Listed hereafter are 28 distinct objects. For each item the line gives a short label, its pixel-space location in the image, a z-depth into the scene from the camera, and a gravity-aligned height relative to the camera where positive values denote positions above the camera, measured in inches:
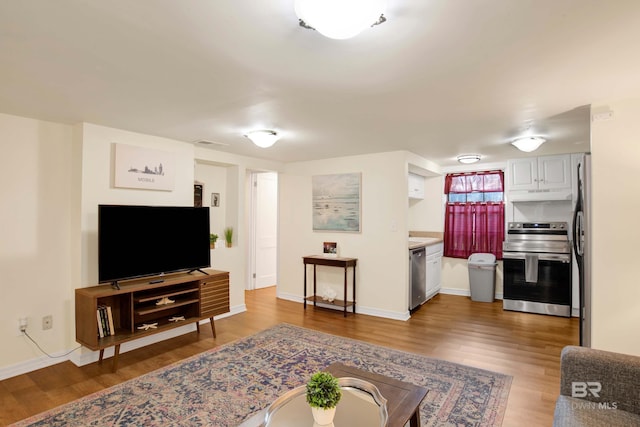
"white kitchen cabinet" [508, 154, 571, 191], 186.2 +24.6
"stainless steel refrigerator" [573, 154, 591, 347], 104.6 -8.6
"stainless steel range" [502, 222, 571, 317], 184.5 -30.8
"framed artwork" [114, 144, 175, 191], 134.8 +19.9
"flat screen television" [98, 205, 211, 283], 122.3 -10.6
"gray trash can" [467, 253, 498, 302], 213.3 -40.2
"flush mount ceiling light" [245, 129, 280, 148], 135.3 +32.2
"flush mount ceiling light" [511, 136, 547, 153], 143.1 +31.7
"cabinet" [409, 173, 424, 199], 213.9 +19.6
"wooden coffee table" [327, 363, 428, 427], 64.2 -38.9
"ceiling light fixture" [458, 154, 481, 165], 192.1 +33.7
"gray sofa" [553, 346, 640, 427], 60.7 -34.7
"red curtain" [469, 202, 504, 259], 217.0 -8.4
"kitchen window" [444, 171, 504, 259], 218.1 +0.9
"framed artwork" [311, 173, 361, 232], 195.3 +7.9
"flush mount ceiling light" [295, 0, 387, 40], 50.0 +30.9
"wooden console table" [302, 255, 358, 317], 185.8 -29.7
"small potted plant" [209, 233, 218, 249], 180.9 -13.9
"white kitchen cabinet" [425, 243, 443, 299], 214.7 -37.2
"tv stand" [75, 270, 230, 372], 117.9 -37.6
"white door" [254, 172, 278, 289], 249.1 -11.3
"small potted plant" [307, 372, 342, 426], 61.0 -33.6
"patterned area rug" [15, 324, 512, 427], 89.8 -54.7
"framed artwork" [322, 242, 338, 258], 201.5 -21.0
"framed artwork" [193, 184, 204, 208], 186.4 +11.6
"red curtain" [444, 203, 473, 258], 228.4 -9.9
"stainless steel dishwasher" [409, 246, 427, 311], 183.8 -35.6
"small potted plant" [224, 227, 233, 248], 190.5 -12.9
